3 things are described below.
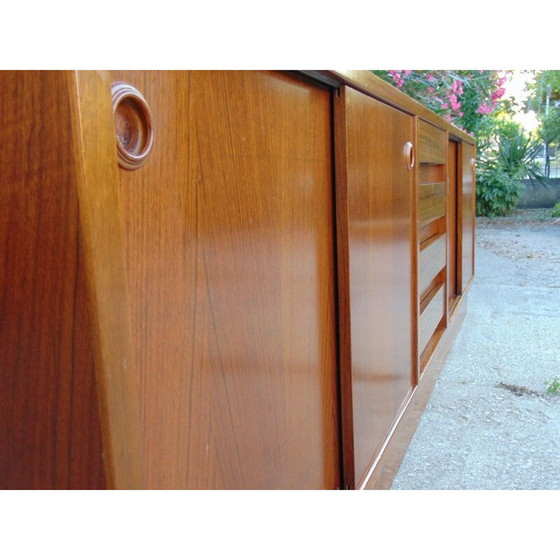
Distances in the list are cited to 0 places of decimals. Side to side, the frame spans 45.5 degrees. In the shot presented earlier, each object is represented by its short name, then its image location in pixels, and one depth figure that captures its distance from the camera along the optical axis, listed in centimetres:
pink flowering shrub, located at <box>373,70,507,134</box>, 449
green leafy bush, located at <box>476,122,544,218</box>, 1088
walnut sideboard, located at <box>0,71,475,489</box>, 51
